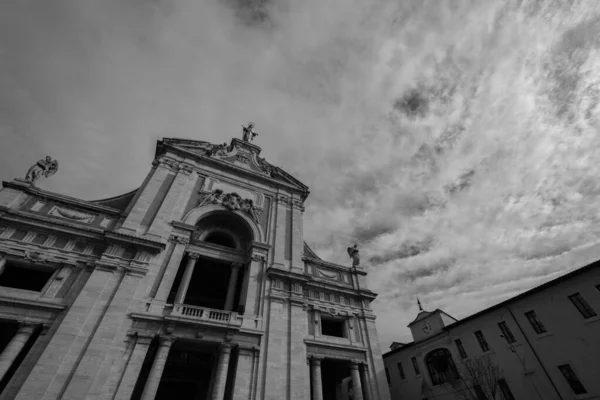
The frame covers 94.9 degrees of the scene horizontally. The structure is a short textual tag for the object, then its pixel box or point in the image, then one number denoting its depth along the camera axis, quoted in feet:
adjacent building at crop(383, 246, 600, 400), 53.21
